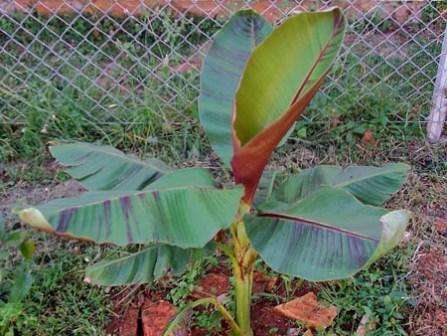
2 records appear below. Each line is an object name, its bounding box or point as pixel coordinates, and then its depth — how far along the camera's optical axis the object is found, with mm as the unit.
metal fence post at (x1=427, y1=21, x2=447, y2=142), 2996
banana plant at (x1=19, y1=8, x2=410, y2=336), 1534
